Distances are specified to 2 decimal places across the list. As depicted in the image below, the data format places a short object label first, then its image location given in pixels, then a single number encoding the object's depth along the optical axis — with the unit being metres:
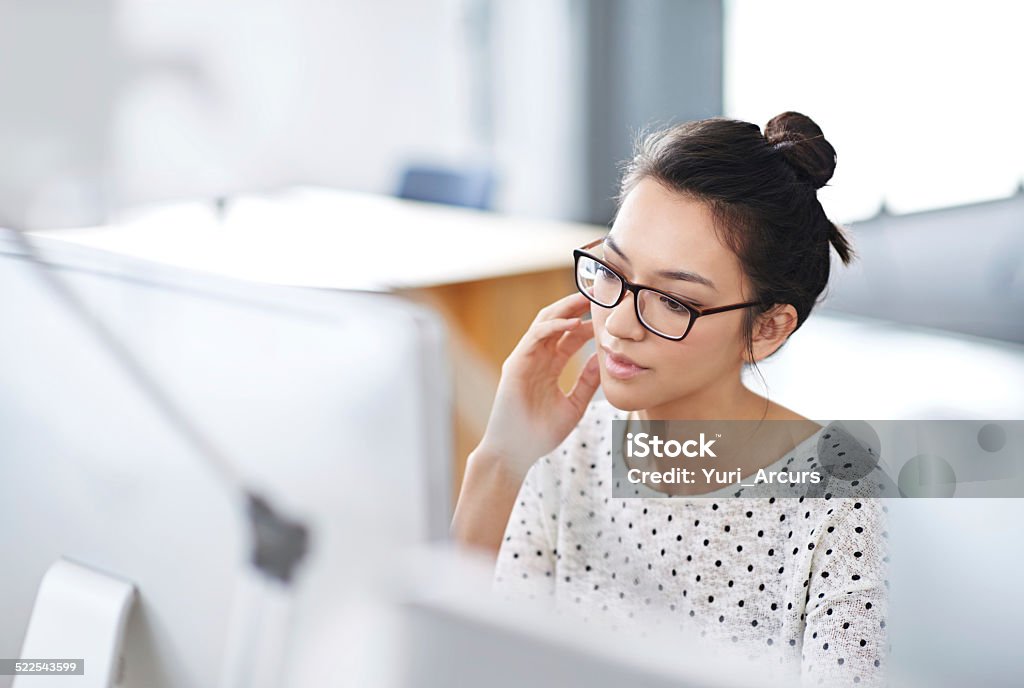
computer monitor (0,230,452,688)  1.81
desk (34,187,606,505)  2.12
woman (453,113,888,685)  1.97
